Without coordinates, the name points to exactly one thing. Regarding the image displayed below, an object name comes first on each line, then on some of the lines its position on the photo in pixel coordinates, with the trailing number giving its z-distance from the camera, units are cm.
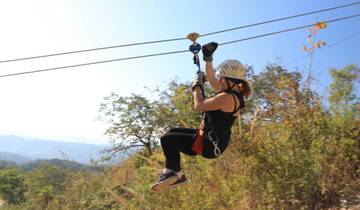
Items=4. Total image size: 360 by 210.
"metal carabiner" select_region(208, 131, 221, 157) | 460
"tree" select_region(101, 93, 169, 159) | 2217
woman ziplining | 454
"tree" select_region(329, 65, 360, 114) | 744
